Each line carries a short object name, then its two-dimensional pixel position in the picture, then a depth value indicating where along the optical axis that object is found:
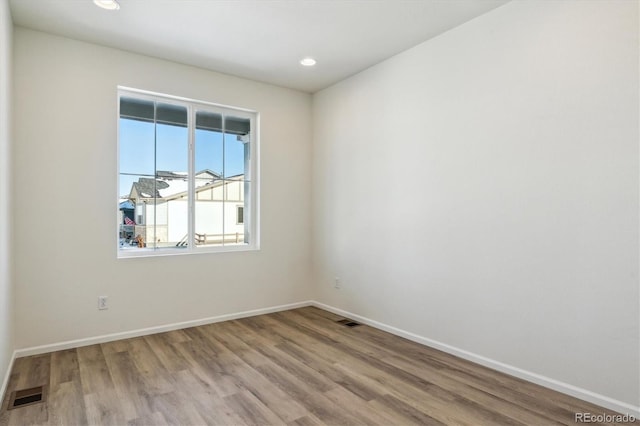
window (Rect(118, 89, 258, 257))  3.72
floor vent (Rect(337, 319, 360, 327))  4.01
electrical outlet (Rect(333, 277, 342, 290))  4.42
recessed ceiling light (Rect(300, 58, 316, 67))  3.78
